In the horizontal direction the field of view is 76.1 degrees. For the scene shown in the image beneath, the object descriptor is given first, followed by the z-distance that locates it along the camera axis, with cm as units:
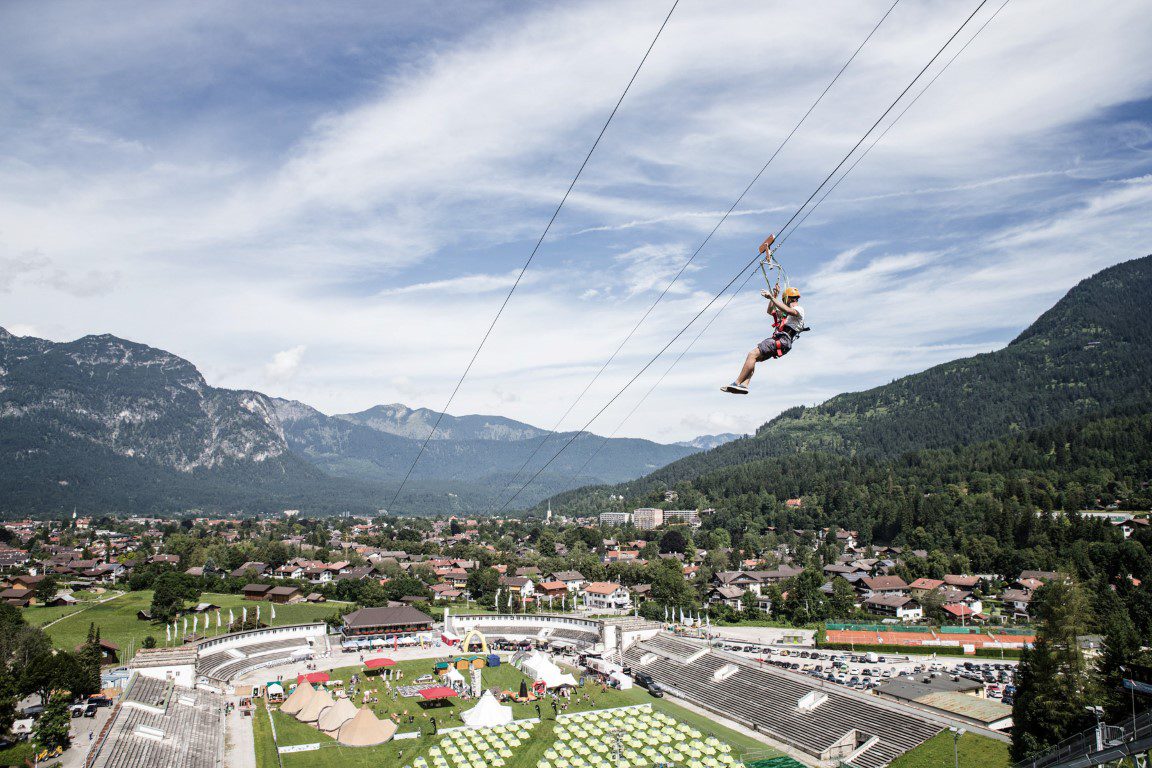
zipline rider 1040
